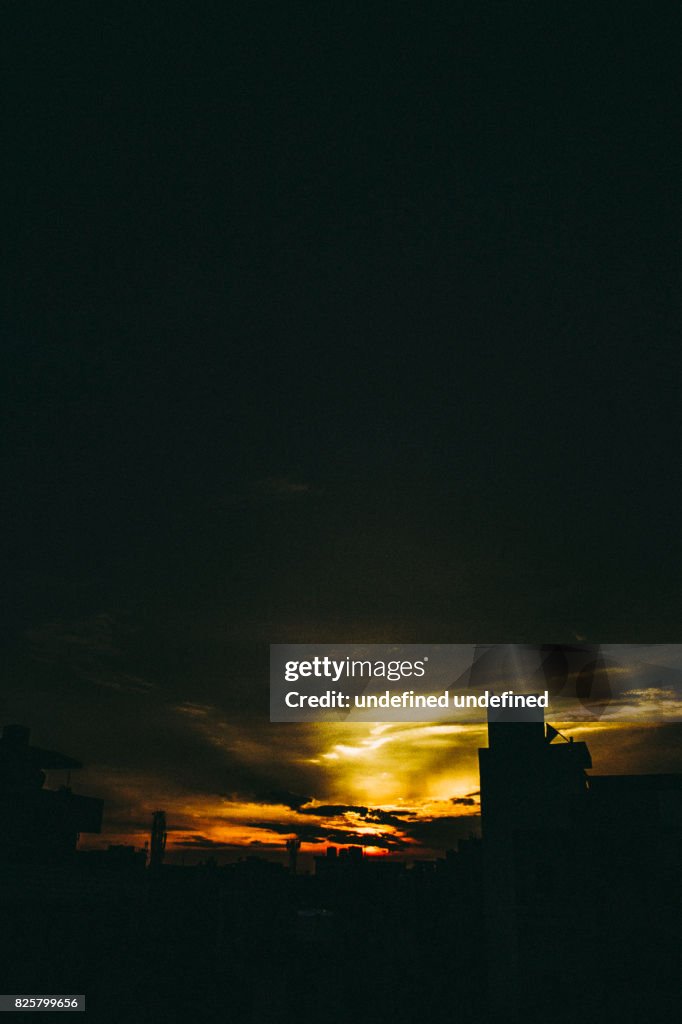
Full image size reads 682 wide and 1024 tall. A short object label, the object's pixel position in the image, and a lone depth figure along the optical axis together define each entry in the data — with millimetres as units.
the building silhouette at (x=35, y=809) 37469
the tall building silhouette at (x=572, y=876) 37156
